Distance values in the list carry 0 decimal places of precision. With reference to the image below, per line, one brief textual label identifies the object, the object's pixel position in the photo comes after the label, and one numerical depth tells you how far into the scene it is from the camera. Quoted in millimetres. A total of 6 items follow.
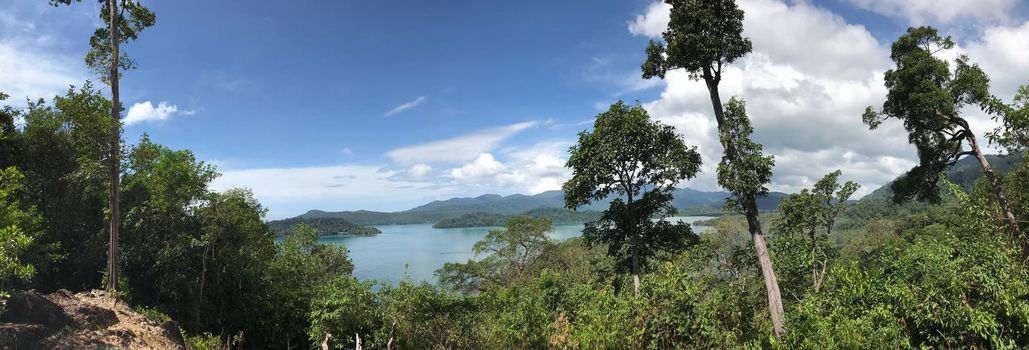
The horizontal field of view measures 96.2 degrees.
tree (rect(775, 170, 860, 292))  15211
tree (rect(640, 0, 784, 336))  8523
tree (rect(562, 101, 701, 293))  10617
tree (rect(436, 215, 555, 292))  31125
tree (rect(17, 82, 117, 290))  16359
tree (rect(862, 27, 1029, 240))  10406
